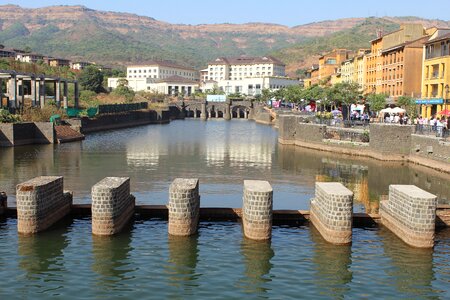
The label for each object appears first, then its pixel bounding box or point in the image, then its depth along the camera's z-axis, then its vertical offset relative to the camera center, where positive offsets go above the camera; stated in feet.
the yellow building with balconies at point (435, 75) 211.20 +11.42
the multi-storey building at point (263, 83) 638.53 +19.93
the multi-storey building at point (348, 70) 409.69 +24.52
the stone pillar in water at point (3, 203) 82.69 -16.19
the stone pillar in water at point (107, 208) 72.13 -14.53
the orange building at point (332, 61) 493.68 +36.58
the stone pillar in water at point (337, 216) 69.97 -14.52
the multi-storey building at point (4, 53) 628.85 +49.15
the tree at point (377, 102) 227.30 +0.11
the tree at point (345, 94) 261.44 +3.74
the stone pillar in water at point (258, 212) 71.77 -14.61
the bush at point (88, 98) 361.71 -1.02
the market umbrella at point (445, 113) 173.74 -2.98
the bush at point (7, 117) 195.67 -7.66
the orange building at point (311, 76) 560.53 +26.56
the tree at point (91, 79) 468.75 +15.21
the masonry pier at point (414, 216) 68.95 -14.41
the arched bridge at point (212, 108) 499.10 -8.40
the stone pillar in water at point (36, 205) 72.38 -14.56
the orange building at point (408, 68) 267.39 +17.04
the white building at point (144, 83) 628.08 +17.56
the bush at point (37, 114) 214.48 -7.07
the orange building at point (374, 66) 326.24 +22.39
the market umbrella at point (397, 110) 185.57 -2.47
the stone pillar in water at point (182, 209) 72.74 -14.57
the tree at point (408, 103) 217.56 -0.11
